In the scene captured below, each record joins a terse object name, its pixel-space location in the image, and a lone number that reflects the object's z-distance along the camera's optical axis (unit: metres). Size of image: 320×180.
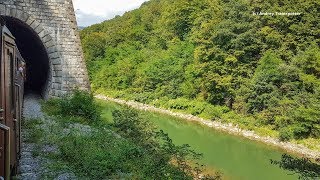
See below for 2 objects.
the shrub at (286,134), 17.93
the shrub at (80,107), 11.09
